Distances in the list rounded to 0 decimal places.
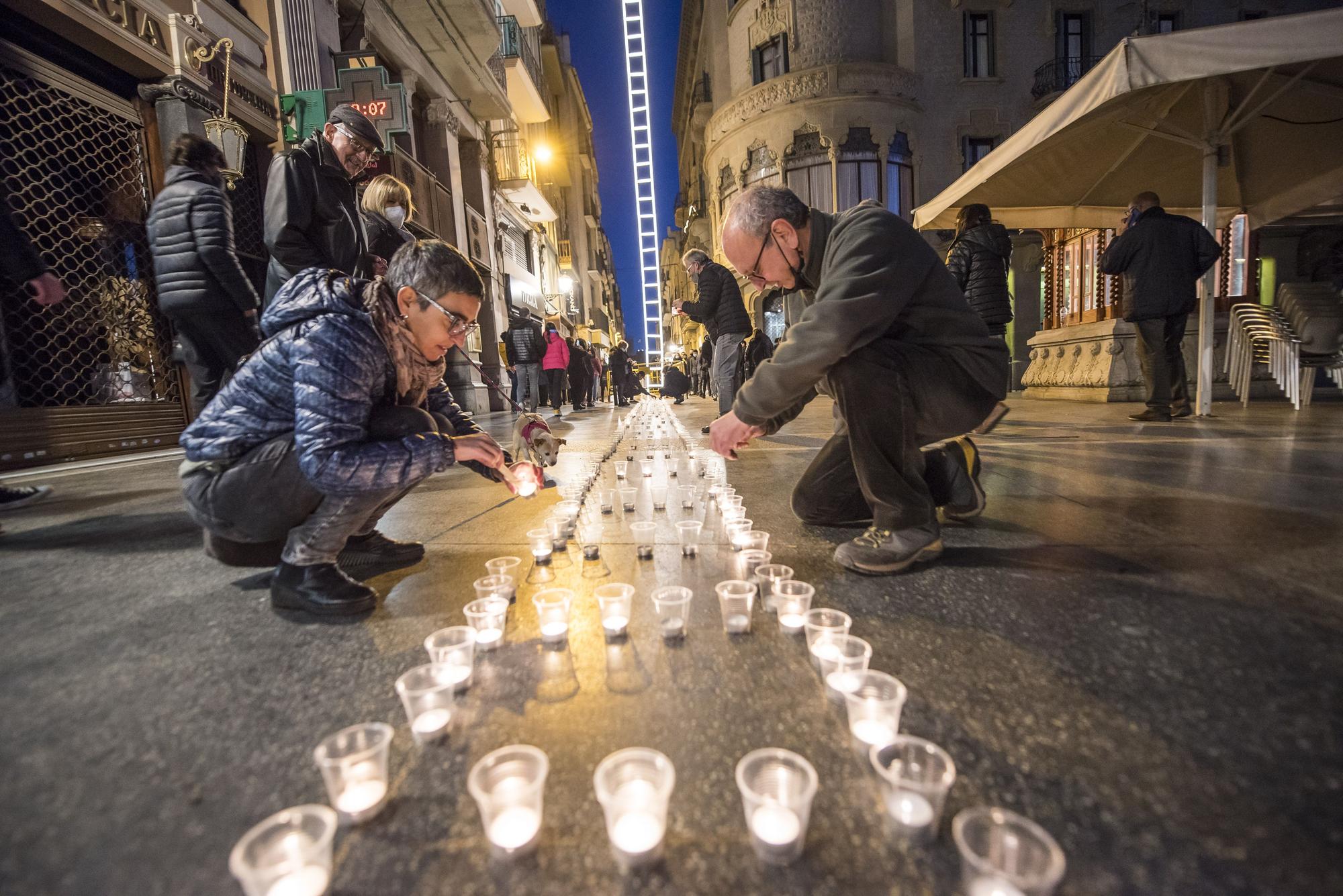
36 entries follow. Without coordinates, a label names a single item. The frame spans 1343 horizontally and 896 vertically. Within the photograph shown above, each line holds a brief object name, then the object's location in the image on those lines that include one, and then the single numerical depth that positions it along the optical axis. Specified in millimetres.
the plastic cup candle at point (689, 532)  2605
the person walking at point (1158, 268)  5539
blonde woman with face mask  4176
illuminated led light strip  80700
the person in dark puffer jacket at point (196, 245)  3686
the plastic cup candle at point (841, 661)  1363
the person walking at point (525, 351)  10867
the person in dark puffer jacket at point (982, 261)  5496
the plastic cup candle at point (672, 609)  1715
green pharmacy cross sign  7746
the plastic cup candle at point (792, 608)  1706
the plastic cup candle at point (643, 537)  2562
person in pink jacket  12320
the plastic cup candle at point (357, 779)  996
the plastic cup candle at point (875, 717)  1166
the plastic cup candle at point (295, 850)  852
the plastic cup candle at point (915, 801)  910
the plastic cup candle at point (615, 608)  1733
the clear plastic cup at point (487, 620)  1708
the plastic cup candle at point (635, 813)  896
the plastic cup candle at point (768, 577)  1961
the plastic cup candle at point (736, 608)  1714
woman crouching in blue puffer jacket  1784
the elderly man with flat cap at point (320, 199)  3400
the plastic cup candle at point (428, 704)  1243
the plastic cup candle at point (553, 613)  1704
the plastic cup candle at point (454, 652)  1448
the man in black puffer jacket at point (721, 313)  6352
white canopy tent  4832
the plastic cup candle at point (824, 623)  1521
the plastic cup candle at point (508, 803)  927
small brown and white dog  2492
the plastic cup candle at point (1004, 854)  764
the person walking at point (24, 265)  2986
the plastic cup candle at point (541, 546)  2475
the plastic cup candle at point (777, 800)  898
